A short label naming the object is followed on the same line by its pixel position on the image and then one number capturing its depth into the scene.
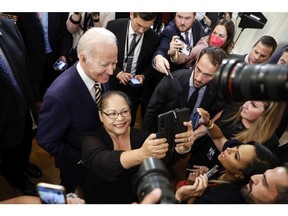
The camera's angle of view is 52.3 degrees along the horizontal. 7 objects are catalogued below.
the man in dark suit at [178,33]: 2.43
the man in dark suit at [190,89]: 1.79
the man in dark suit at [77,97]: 1.54
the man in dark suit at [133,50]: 2.32
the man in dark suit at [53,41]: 2.63
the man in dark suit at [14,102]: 1.73
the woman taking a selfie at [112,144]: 1.39
